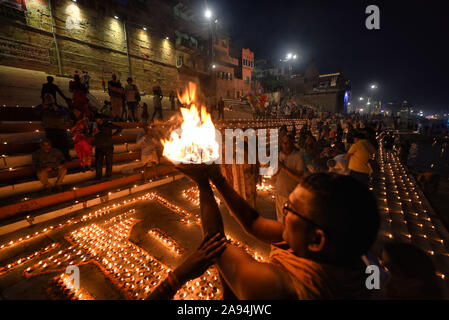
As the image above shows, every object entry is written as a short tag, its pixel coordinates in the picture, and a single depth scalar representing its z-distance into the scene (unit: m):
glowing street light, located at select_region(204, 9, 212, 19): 28.83
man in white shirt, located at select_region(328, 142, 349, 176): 5.80
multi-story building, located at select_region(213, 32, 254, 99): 35.19
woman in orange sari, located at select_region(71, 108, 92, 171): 6.64
